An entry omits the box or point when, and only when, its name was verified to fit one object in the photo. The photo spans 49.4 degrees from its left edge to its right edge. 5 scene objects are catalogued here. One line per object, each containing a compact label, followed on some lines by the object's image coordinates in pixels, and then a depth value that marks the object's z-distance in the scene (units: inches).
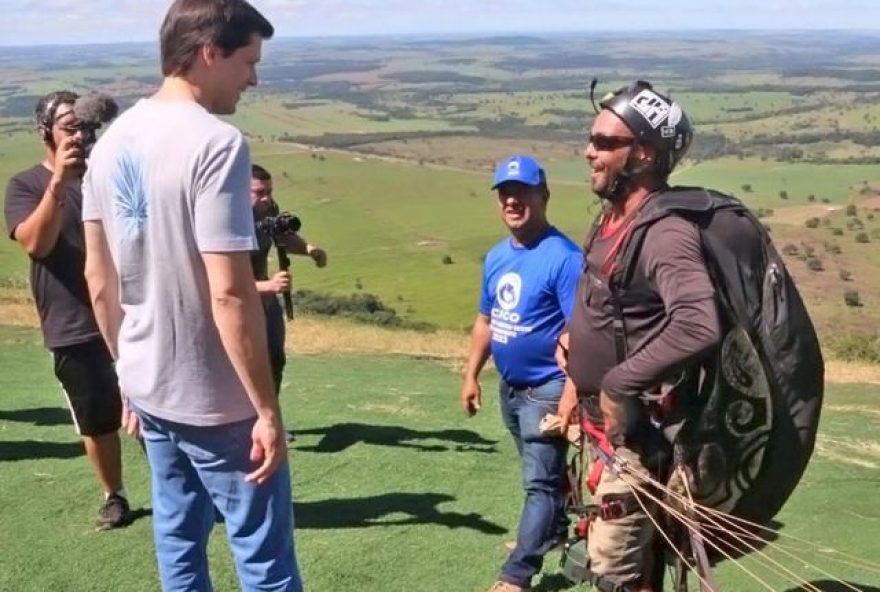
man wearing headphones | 189.5
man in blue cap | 175.9
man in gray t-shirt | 108.1
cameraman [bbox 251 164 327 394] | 232.8
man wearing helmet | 117.6
